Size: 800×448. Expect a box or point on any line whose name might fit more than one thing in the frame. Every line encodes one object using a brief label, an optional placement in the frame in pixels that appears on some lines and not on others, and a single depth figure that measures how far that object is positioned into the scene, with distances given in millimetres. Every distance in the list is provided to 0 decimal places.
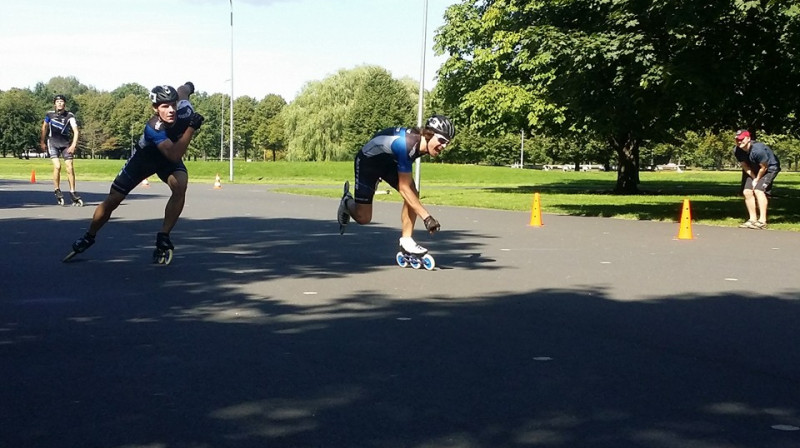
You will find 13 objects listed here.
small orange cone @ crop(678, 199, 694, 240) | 15562
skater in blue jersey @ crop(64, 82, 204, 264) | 10539
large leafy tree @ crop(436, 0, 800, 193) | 19594
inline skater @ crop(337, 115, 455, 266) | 10109
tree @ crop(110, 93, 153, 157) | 153712
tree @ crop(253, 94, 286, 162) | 143125
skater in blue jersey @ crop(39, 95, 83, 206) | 20062
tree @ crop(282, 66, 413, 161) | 85062
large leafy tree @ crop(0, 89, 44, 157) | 138250
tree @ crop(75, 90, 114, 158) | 149625
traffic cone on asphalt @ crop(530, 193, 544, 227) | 18391
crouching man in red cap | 18281
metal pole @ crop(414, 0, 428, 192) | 29928
